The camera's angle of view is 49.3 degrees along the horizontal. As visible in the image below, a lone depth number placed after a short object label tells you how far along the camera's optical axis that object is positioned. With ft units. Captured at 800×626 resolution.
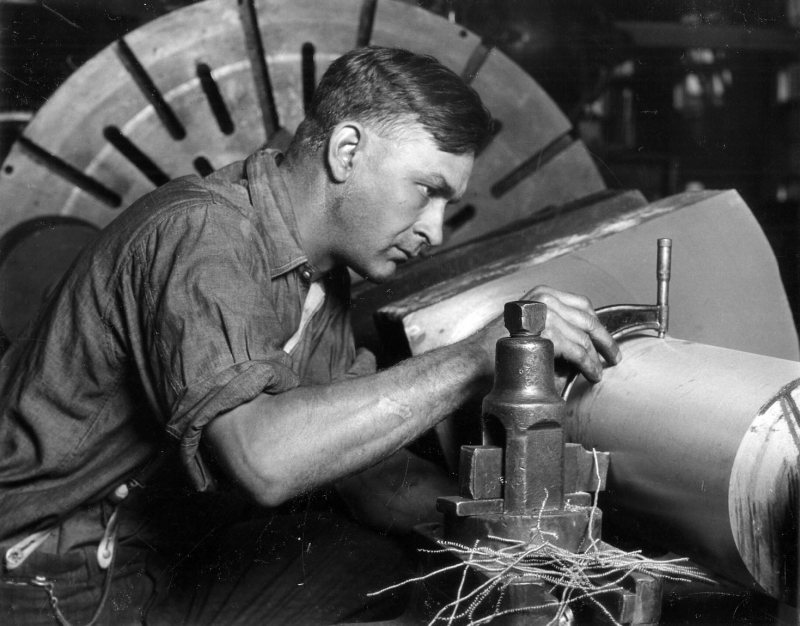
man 3.97
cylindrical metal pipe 3.44
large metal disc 7.02
